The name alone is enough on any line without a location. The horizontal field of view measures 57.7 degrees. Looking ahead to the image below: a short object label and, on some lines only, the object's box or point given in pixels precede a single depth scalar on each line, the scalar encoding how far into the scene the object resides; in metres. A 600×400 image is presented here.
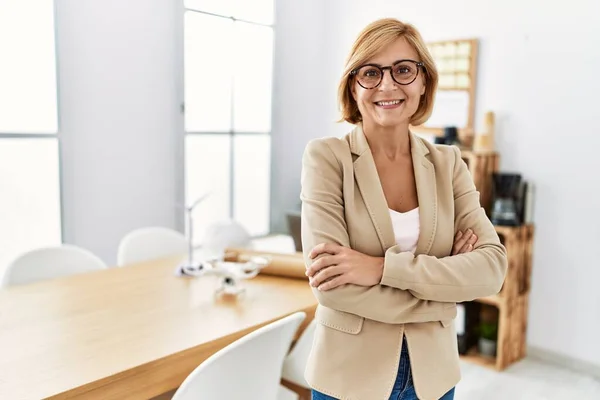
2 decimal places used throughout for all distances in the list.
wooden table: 1.43
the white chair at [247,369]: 1.41
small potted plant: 3.39
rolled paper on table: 2.36
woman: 1.18
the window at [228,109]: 3.73
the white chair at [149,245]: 2.71
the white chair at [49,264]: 2.28
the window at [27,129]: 2.90
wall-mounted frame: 3.50
